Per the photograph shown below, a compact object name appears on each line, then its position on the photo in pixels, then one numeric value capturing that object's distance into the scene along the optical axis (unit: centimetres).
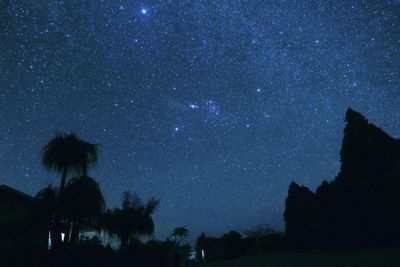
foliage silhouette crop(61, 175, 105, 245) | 1997
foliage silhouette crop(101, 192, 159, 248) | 3120
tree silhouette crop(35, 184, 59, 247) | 1977
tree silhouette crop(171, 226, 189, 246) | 6275
